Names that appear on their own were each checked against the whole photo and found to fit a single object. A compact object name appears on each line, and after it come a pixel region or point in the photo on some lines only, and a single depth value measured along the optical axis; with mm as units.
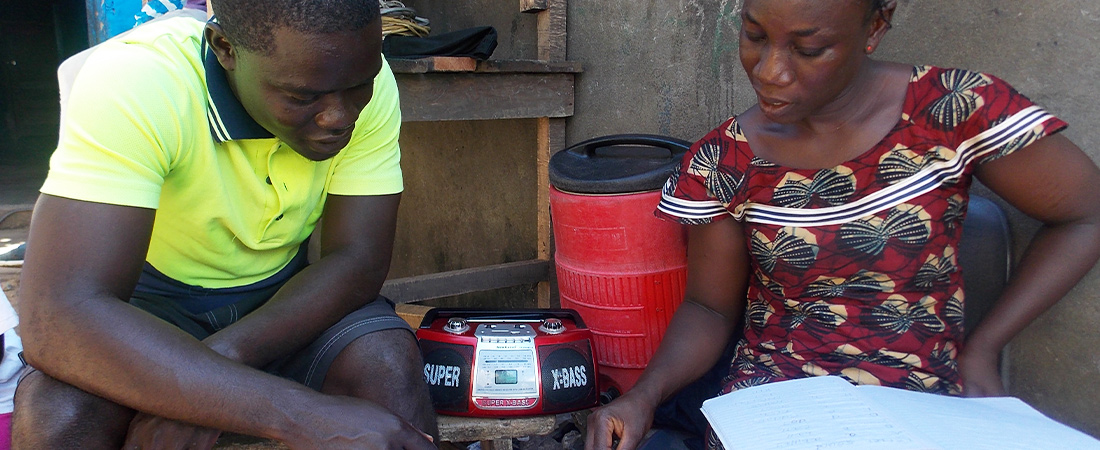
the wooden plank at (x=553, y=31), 2963
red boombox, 1670
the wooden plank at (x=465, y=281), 2930
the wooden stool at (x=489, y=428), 1658
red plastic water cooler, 1963
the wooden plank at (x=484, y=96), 2629
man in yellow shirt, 1204
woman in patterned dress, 1286
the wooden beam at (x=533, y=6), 2941
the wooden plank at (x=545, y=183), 3045
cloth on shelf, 2654
